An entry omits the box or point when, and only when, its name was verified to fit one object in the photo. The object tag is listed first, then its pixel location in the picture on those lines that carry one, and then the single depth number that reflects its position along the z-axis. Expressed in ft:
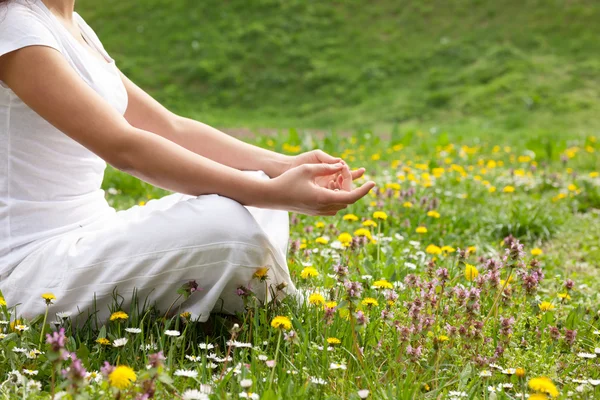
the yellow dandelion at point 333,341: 9.86
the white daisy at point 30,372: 9.50
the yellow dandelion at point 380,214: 11.90
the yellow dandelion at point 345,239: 11.58
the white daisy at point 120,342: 9.63
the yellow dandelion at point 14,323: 9.95
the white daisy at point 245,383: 9.16
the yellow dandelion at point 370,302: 10.15
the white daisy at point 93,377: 9.39
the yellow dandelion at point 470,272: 10.66
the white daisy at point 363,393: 9.22
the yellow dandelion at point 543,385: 9.12
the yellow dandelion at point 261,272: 10.11
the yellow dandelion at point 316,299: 10.24
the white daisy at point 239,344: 9.58
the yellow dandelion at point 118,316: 9.94
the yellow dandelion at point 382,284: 10.41
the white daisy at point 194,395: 9.08
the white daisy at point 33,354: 9.65
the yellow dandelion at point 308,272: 10.59
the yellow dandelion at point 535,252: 11.79
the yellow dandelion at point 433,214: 12.89
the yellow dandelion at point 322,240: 11.60
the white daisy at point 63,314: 10.06
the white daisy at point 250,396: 9.19
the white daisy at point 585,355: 9.89
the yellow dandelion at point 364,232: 11.57
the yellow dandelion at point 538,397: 9.05
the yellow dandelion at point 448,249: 11.82
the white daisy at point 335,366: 9.58
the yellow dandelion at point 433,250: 11.72
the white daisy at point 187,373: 9.41
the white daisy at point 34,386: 9.07
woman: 9.88
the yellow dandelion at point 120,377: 8.94
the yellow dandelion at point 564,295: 10.81
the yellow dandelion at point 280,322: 9.76
